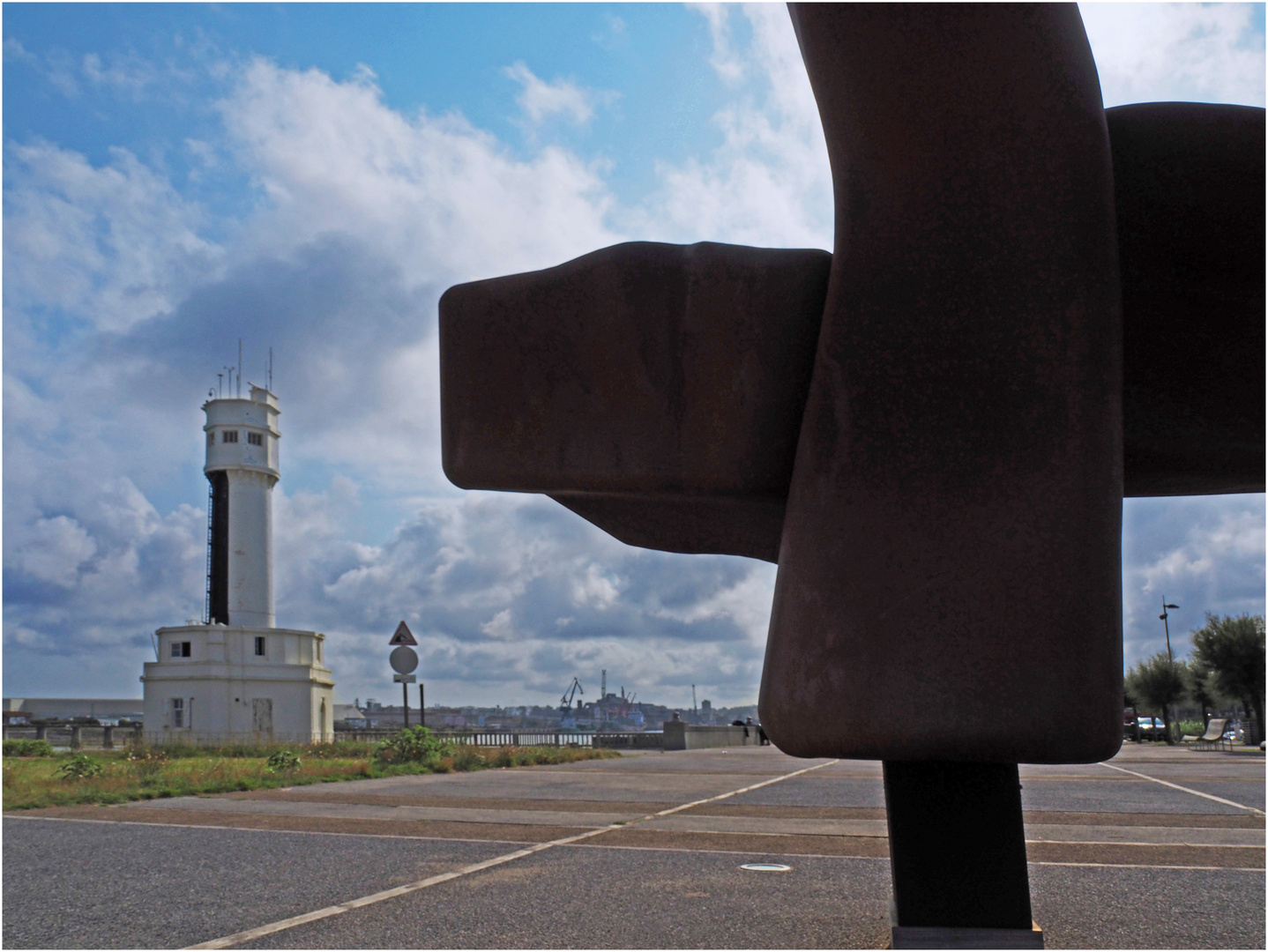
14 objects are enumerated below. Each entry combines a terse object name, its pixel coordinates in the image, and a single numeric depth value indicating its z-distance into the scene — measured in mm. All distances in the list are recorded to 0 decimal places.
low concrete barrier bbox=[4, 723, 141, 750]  29942
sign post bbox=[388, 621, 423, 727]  17141
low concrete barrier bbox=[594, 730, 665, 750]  28656
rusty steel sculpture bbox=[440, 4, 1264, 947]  1756
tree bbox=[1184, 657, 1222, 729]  32375
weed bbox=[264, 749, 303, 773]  15797
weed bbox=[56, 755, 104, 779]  14820
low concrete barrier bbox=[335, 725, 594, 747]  26047
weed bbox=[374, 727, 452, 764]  17766
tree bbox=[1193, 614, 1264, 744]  30312
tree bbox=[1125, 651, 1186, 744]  39219
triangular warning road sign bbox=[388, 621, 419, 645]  17188
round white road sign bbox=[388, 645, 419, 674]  17141
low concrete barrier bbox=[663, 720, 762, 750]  28531
